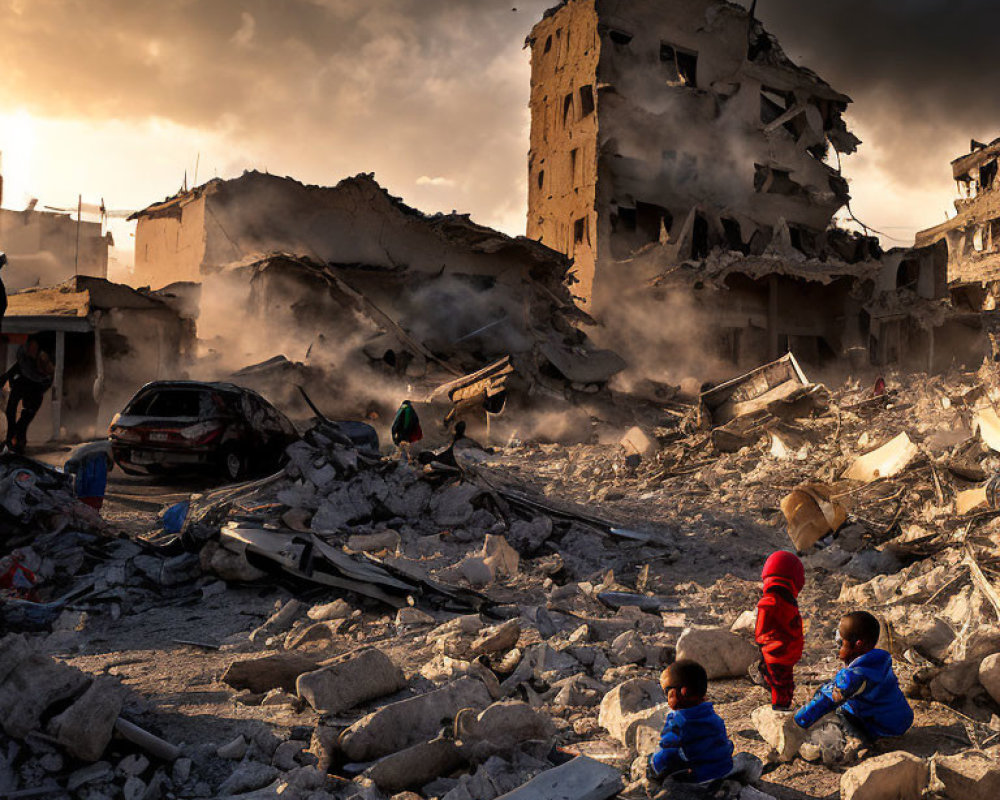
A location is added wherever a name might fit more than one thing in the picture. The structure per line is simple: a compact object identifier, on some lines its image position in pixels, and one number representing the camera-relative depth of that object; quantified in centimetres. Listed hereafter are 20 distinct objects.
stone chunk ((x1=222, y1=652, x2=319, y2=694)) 377
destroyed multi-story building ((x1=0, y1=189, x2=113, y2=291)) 4253
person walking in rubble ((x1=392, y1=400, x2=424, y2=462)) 1164
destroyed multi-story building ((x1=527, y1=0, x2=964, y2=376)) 2839
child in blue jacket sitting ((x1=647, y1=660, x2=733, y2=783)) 277
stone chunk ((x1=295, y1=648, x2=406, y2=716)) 343
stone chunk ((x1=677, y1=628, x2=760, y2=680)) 418
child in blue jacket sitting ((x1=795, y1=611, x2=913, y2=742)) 319
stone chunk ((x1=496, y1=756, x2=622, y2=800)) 257
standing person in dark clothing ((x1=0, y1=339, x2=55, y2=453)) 1013
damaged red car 1008
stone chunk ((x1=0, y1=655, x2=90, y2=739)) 285
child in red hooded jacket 354
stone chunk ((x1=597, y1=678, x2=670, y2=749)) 326
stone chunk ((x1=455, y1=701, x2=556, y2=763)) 302
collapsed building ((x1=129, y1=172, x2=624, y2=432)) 1820
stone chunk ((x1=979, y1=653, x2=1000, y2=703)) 348
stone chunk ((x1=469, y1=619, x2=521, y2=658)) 430
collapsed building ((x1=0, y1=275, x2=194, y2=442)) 1560
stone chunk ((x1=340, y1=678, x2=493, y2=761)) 298
